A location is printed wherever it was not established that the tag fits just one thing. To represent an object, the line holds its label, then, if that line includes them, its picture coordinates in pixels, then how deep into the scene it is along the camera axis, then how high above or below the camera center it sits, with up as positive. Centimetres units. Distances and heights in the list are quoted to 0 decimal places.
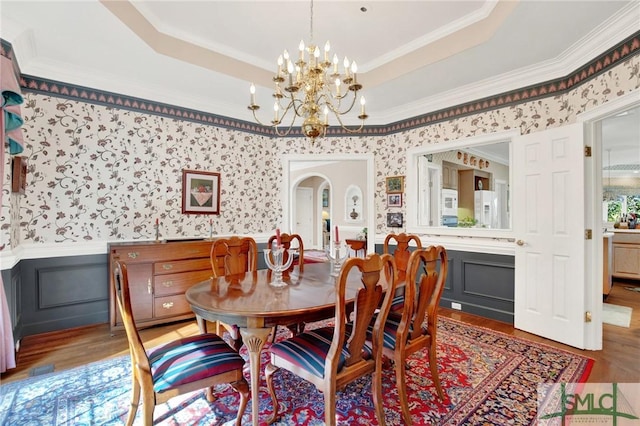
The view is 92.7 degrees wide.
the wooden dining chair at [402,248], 295 -34
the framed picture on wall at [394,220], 443 -9
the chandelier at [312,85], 212 +96
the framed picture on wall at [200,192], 394 +30
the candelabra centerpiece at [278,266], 213 -37
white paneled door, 281 -20
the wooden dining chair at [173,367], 142 -76
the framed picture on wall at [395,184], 440 +43
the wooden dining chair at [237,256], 246 -37
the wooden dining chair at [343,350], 149 -75
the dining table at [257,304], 154 -49
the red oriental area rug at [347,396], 181 -121
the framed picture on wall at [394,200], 443 +21
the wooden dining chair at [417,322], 175 -67
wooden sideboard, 312 -66
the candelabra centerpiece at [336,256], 247 -35
